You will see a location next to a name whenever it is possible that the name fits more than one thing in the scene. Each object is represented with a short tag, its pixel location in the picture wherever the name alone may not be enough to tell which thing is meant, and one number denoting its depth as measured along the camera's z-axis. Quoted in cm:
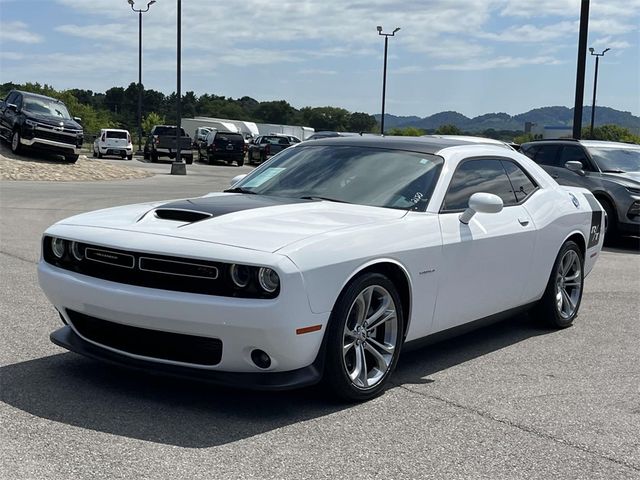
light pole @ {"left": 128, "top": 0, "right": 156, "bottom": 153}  4834
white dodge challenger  412
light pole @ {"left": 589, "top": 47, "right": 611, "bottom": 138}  5491
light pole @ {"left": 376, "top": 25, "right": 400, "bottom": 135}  4978
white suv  4109
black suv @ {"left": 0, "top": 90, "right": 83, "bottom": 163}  2500
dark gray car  1271
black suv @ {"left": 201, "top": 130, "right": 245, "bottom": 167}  4169
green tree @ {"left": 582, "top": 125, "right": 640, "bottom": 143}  6168
